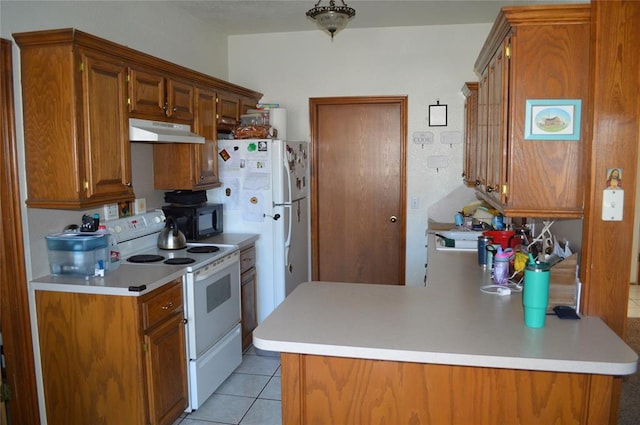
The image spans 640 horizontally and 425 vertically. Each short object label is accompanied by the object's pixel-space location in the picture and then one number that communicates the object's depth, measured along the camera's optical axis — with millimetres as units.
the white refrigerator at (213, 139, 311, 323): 3900
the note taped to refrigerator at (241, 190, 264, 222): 3951
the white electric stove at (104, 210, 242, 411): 2949
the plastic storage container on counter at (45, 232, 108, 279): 2613
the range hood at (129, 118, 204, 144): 2881
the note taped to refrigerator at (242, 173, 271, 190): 3902
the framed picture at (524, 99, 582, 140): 1974
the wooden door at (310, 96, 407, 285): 4734
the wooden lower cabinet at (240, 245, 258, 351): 3756
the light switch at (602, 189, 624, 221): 1884
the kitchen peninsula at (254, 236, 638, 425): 1632
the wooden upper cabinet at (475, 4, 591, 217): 1948
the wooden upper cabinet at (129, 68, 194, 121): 2883
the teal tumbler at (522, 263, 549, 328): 1812
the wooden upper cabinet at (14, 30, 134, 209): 2445
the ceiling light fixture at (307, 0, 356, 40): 3088
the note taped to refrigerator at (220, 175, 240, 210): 3986
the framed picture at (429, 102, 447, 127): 4523
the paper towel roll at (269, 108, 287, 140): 4414
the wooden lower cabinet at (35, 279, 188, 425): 2484
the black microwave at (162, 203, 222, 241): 3646
